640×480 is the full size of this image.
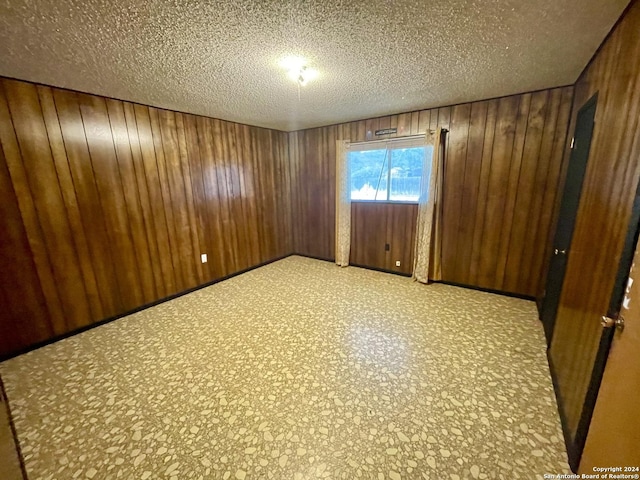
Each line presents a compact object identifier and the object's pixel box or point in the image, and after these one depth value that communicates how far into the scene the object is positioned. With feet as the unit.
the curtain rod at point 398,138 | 10.39
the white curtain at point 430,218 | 10.55
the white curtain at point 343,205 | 13.16
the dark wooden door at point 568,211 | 6.13
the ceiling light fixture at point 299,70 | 6.18
